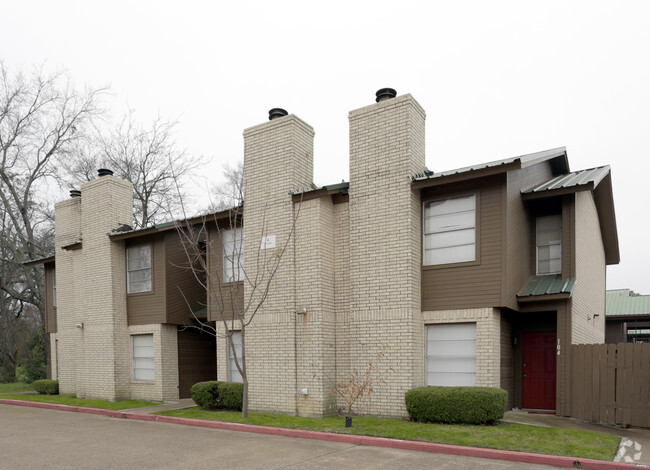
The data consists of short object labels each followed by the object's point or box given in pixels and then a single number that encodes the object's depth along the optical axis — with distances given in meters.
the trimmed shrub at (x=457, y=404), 10.19
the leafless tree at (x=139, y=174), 30.77
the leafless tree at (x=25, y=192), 26.56
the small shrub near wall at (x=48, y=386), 19.55
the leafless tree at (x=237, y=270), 13.11
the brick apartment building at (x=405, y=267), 11.47
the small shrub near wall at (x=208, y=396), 13.77
